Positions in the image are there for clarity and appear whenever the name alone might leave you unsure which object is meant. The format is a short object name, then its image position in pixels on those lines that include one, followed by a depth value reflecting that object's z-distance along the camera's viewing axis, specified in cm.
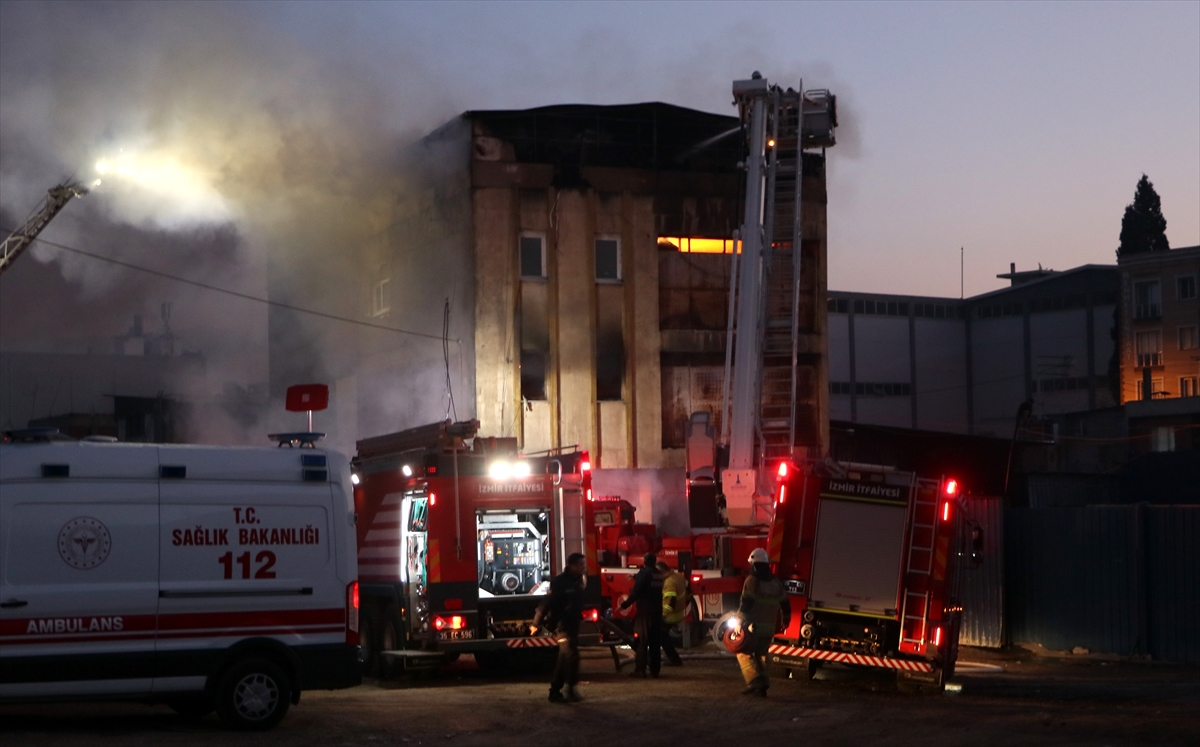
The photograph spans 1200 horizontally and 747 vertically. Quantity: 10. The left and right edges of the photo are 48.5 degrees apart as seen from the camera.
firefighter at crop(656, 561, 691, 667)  1736
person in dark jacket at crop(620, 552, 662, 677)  1639
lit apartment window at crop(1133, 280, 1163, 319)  6125
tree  6856
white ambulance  1048
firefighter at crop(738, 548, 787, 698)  1420
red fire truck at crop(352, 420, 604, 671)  1546
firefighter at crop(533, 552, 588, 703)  1364
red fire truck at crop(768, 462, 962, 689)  1474
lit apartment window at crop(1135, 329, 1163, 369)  6138
